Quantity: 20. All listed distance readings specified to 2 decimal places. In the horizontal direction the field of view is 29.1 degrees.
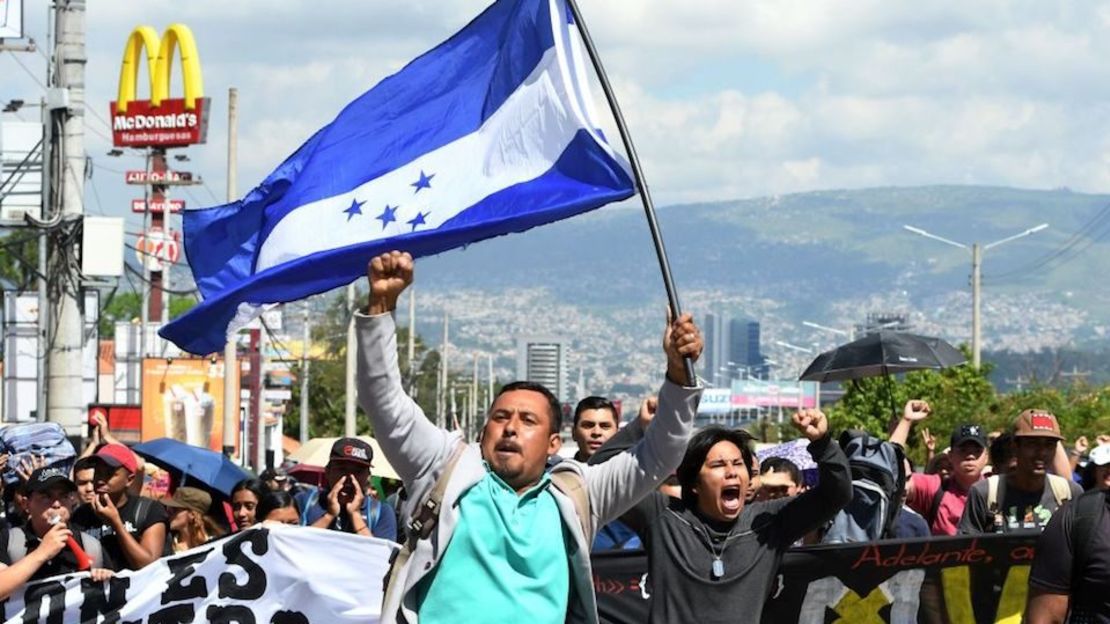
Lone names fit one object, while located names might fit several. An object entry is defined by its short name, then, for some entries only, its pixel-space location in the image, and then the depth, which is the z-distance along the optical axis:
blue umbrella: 14.62
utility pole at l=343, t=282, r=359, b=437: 42.47
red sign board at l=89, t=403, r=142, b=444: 55.34
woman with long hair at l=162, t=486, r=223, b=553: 11.48
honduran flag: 8.35
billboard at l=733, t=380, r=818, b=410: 173.68
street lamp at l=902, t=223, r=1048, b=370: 49.25
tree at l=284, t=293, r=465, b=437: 87.06
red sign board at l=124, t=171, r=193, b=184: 70.29
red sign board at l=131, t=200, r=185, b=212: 72.94
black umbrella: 14.66
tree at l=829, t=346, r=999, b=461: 38.50
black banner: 9.19
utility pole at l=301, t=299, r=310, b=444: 58.34
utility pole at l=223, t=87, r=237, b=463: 37.69
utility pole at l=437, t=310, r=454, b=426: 103.62
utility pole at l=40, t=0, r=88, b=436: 22.98
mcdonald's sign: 66.19
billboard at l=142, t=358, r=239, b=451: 52.84
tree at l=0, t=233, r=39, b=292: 84.41
